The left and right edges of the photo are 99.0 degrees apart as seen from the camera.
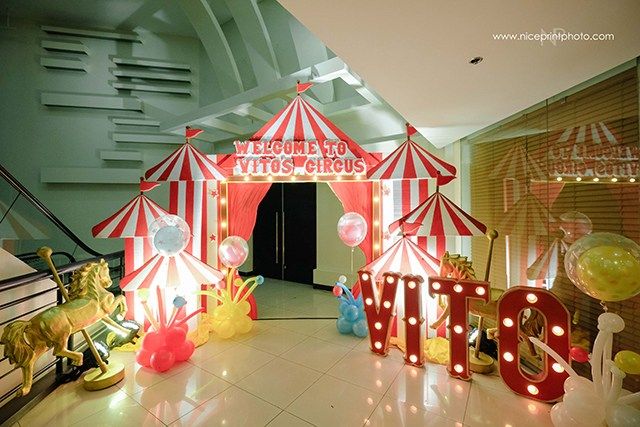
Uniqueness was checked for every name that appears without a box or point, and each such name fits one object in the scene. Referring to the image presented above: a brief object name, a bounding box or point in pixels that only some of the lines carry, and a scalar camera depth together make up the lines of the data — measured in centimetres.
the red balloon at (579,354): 202
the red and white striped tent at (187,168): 339
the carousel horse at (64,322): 188
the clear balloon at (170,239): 287
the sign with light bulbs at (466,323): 211
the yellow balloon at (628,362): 167
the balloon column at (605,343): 163
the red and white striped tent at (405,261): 310
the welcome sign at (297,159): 354
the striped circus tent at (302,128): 365
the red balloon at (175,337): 281
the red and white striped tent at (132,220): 303
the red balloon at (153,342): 278
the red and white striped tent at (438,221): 278
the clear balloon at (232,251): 339
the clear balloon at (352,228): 345
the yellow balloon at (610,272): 162
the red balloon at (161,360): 267
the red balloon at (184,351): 285
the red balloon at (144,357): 276
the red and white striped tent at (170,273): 291
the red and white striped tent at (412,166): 310
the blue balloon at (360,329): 344
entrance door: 578
